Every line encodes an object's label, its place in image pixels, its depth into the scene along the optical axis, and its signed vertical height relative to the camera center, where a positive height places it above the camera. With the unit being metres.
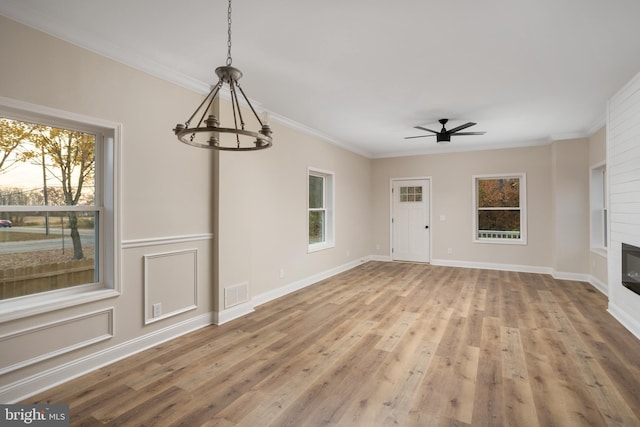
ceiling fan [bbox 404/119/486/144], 5.02 +1.21
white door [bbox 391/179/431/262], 7.68 -0.14
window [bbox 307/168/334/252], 6.04 +0.08
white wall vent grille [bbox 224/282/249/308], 3.89 -0.95
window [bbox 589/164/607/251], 5.53 +0.13
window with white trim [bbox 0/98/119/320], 2.38 +0.04
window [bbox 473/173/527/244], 6.80 +0.11
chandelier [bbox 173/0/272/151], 1.89 +0.51
